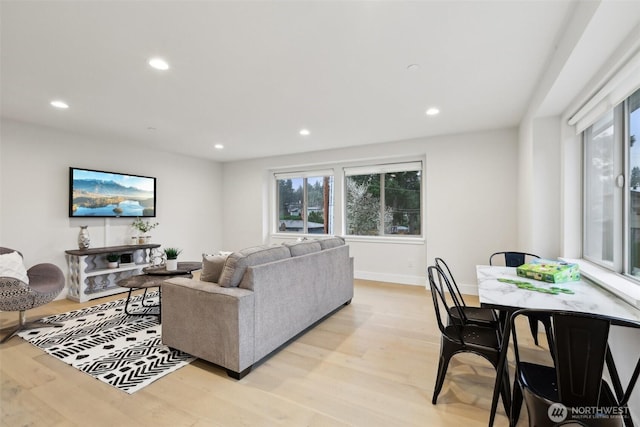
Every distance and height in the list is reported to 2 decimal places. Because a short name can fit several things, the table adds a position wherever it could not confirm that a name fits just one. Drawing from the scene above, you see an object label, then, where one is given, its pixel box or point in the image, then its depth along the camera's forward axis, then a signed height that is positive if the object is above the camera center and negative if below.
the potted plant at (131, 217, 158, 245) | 4.92 -0.23
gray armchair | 2.70 -0.76
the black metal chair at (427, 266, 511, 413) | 1.68 -0.77
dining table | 1.45 -0.46
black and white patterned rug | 2.17 -1.18
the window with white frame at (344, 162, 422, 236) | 5.07 +0.28
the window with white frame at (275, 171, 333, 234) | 5.88 +0.27
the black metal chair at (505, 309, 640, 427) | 1.07 -0.62
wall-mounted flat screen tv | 4.23 +0.33
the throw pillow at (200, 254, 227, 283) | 2.46 -0.45
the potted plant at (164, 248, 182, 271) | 3.45 -0.55
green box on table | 1.97 -0.39
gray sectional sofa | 2.11 -0.73
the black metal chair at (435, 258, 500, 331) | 2.10 -0.77
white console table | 3.97 -0.82
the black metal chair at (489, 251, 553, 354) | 2.58 -0.48
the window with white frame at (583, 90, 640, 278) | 1.92 +0.21
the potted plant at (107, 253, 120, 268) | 4.37 -0.69
